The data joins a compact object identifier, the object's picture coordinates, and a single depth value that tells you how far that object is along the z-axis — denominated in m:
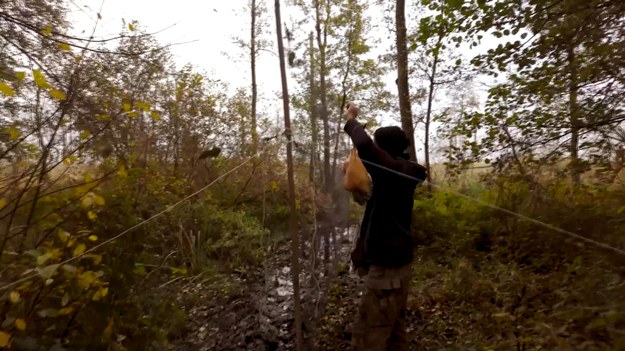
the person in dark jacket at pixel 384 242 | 2.79
